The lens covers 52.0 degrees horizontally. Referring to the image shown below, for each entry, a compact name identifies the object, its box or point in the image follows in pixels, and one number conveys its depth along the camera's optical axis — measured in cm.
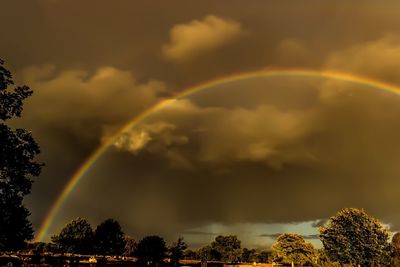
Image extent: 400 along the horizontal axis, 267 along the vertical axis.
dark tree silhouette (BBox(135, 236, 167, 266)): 8775
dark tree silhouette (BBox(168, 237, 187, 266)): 7139
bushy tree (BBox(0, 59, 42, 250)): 2850
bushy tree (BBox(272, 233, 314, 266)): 7644
